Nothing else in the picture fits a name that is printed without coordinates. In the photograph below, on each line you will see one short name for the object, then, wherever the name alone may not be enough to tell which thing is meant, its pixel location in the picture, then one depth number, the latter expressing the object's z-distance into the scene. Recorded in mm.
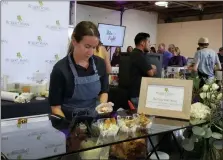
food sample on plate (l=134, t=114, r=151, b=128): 1255
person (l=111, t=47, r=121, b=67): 6108
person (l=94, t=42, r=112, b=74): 3256
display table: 948
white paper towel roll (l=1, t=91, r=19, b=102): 2797
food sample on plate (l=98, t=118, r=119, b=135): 1152
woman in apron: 1640
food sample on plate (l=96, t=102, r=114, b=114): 1529
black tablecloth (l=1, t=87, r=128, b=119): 2632
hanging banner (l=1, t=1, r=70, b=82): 3273
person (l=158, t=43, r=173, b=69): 5898
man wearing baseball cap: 4902
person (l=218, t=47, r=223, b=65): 6455
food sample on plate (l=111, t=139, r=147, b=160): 1164
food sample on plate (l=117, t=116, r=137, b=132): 1210
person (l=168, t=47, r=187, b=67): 6056
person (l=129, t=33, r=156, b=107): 2955
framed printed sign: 1448
